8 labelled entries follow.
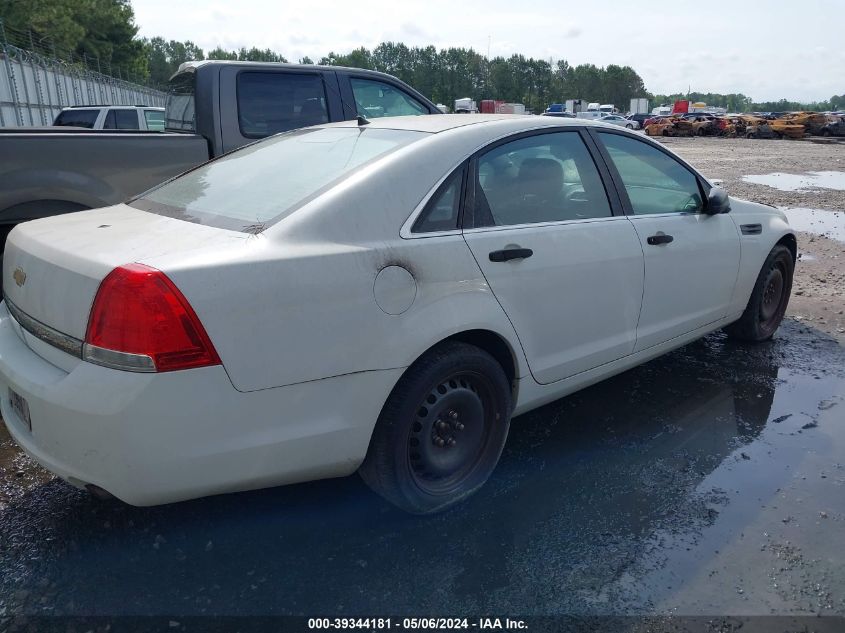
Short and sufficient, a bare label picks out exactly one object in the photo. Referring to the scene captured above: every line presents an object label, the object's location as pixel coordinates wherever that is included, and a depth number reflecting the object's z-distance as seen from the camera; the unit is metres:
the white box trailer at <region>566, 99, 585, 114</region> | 70.97
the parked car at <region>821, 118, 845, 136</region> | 41.38
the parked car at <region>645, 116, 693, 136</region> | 47.72
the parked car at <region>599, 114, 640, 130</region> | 53.58
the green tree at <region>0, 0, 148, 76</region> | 32.62
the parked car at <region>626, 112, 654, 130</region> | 60.41
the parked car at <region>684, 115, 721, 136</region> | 46.69
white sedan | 2.26
